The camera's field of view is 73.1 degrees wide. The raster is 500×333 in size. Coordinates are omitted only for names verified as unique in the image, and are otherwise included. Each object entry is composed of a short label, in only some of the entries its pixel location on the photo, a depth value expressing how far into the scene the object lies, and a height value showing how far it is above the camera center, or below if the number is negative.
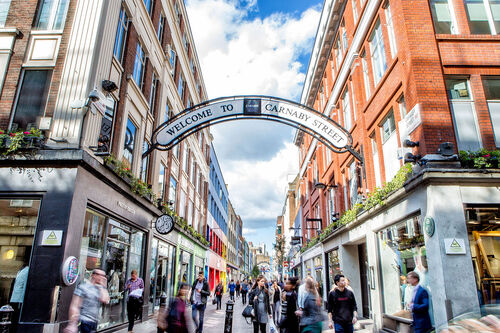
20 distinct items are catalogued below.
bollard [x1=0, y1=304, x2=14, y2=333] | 6.03 -0.92
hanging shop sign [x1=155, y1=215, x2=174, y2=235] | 13.93 +1.72
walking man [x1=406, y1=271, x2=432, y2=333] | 6.91 -0.77
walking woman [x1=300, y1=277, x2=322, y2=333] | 5.71 -0.73
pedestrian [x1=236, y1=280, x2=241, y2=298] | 36.87 -2.09
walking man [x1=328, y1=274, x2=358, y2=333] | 7.10 -0.78
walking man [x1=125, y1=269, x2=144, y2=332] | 9.98 -0.81
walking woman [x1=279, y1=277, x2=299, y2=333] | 7.12 -0.99
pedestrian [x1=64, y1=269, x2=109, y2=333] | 5.64 -0.57
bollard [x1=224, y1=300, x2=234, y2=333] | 8.80 -1.25
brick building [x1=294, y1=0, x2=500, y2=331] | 7.77 +3.68
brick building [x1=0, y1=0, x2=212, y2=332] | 7.86 +2.99
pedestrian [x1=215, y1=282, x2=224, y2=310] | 20.09 -1.42
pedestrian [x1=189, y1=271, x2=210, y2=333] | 10.29 -0.93
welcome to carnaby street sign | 12.58 +5.59
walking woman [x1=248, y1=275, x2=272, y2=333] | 8.58 -0.92
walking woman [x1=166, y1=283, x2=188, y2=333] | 5.07 -0.72
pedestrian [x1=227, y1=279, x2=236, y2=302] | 23.11 -1.39
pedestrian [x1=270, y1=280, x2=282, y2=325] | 10.23 -1.04
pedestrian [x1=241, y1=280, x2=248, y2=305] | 26.20 -1.68
